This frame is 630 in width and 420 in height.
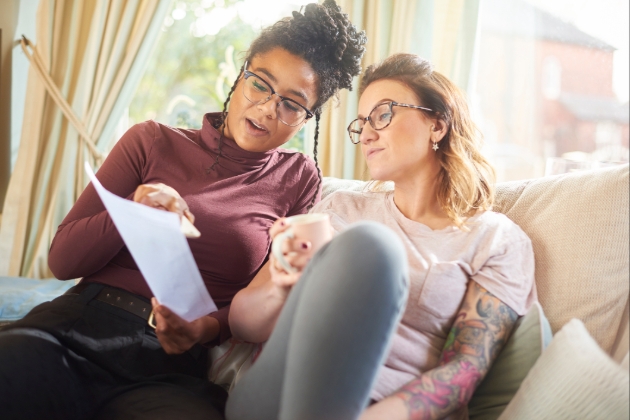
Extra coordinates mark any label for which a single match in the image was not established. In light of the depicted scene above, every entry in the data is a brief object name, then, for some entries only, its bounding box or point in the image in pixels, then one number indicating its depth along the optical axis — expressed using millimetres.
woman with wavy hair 823
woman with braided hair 1109
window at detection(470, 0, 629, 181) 2215
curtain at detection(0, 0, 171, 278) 2721
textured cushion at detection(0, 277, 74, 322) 1957
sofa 947
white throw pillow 917
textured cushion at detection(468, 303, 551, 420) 1071
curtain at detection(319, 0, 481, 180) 2479
